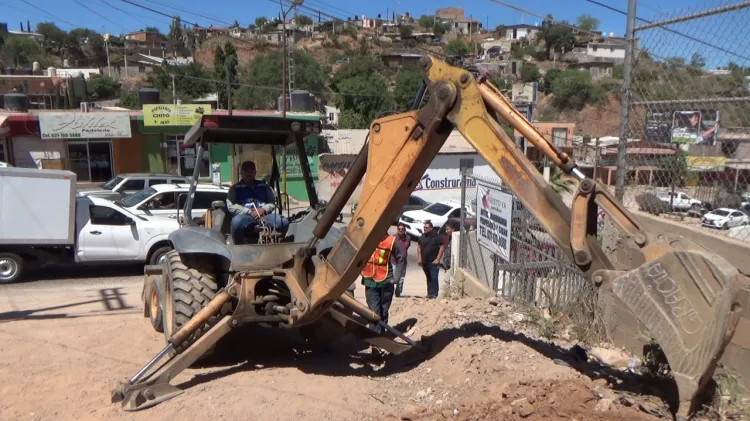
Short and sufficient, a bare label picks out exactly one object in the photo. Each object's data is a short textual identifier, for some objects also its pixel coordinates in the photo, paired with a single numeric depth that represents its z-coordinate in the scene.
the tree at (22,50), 77.18
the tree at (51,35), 97.76
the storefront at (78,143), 24.34
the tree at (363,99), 54.52
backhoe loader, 3.50
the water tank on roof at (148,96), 28.52
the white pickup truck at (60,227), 11.88
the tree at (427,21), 136.19
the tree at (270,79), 50.88
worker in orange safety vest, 7.64
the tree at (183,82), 58.93
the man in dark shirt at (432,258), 11.44
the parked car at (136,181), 19.10
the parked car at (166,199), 13.57
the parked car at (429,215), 19.58
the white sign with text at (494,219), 8.75
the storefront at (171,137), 26.30
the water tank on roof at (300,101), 29.67
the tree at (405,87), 58.31
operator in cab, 6.71
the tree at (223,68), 57.62
